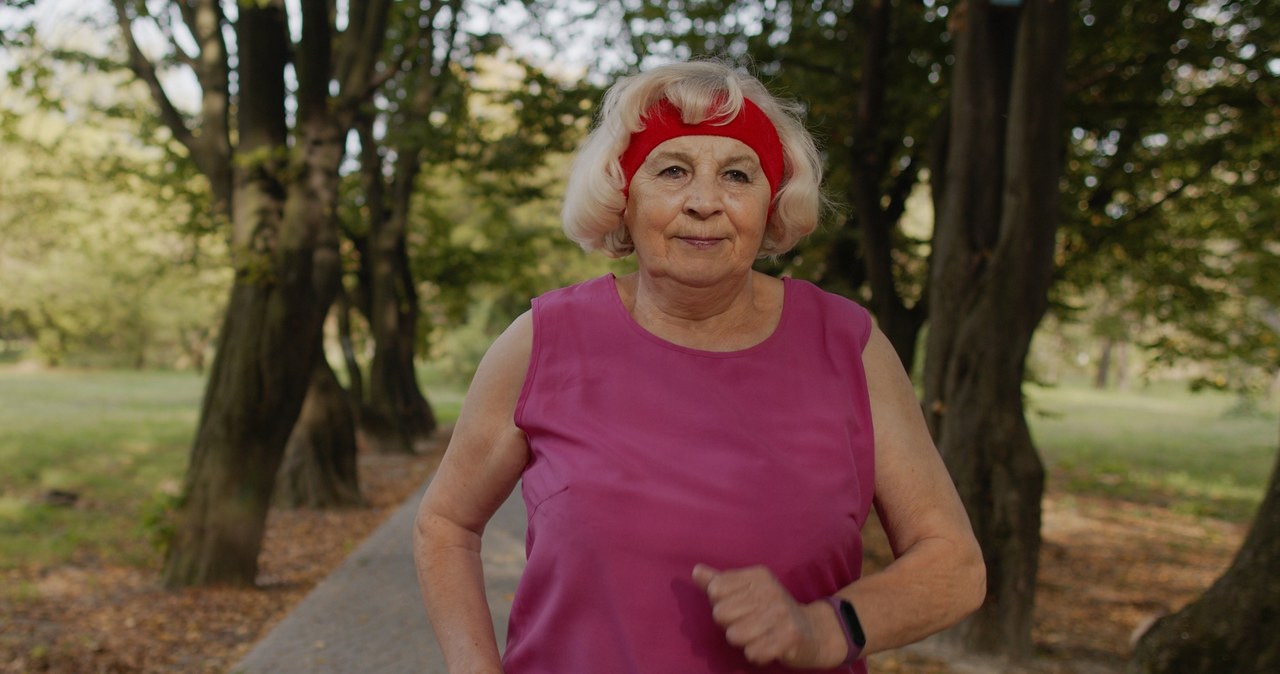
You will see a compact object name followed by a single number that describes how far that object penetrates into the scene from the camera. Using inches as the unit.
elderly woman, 78.4
